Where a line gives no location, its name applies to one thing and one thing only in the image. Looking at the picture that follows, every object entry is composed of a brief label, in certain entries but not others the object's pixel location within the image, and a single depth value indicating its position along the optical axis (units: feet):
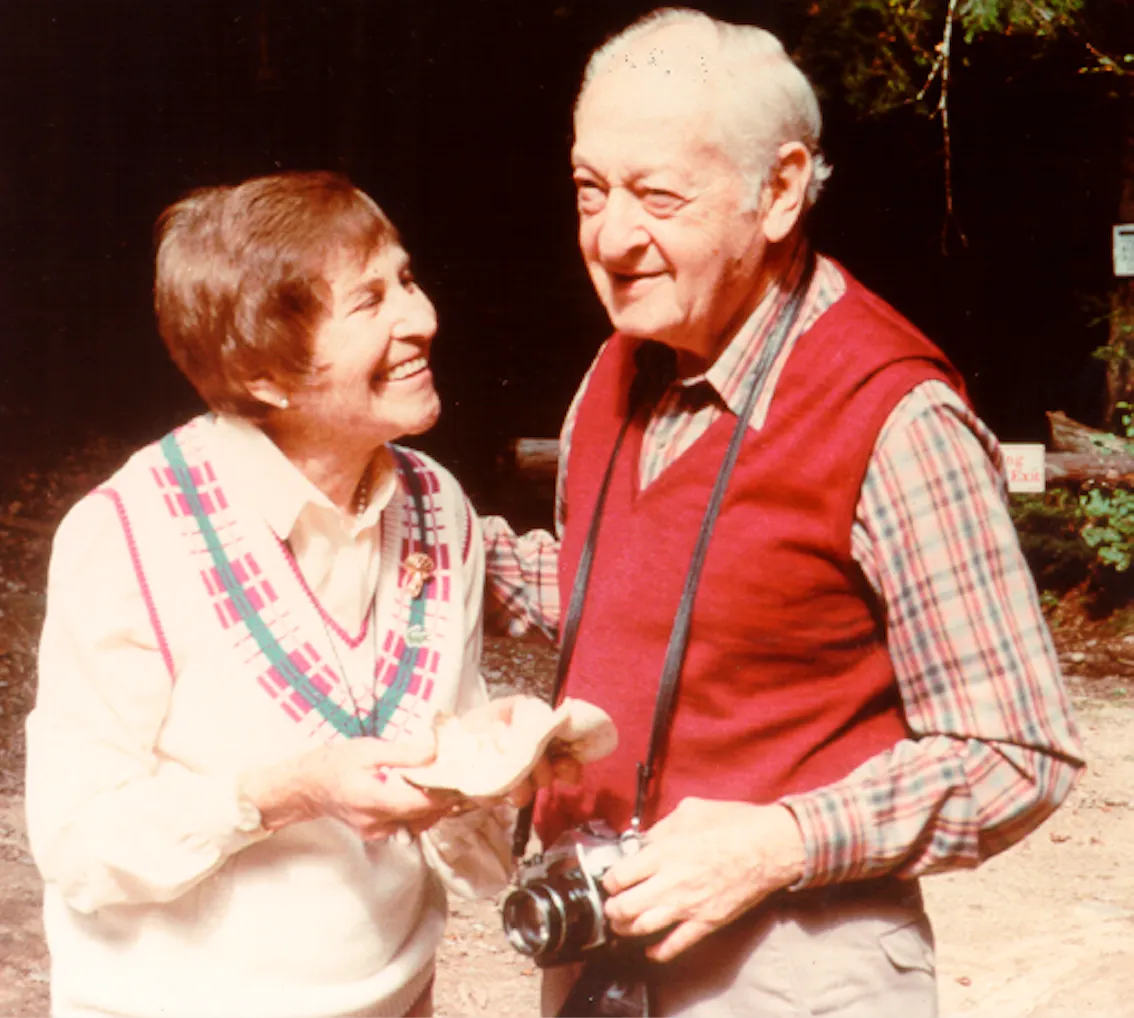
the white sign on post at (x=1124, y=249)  24.99
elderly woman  5.83
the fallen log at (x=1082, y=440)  25.53
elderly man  5.52
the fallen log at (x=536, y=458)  24.31
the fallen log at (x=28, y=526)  29.19
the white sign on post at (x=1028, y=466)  23.53
